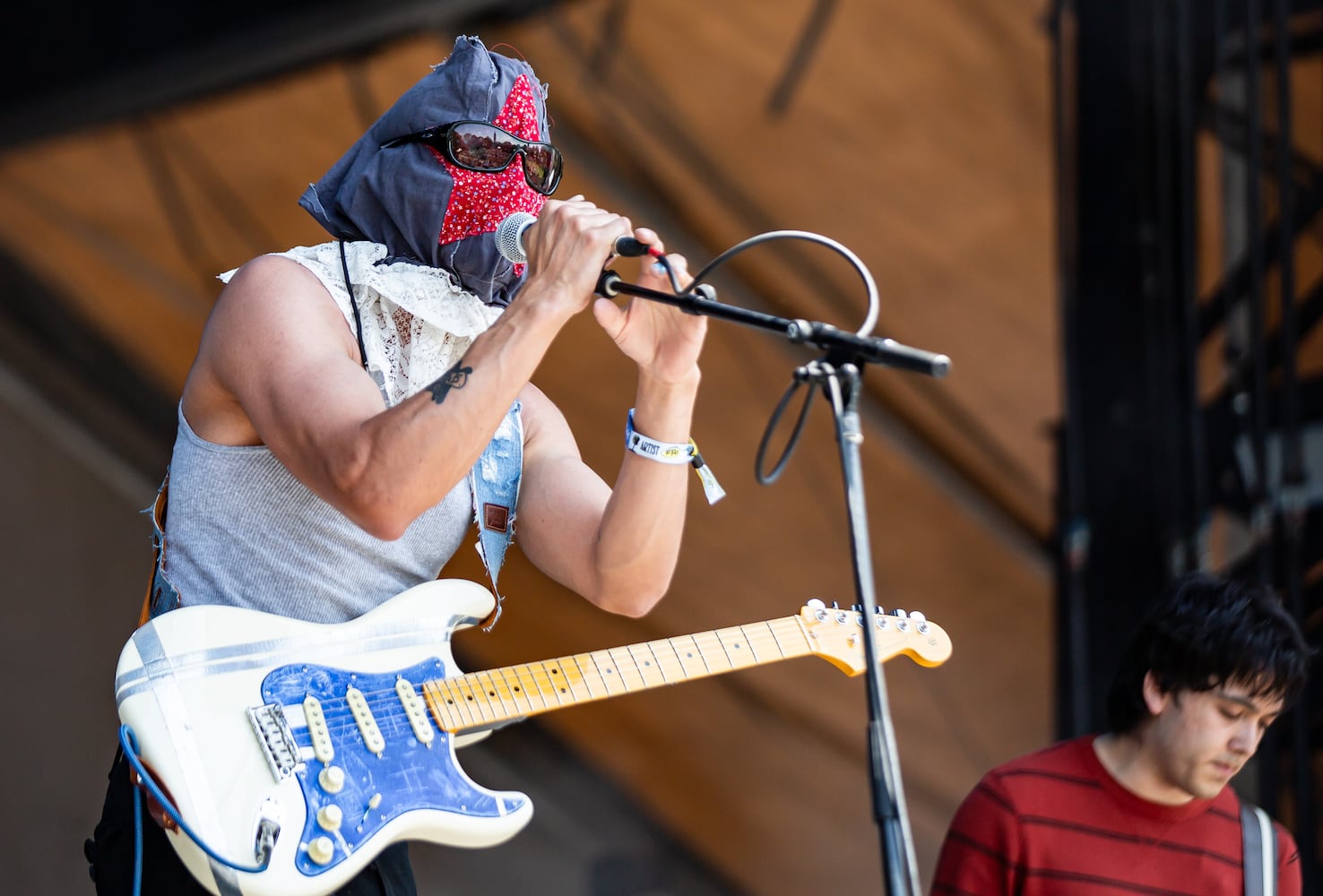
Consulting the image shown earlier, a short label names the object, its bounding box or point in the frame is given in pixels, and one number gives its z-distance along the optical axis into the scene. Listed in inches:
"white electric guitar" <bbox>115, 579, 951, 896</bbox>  183.8
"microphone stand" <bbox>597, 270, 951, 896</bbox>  174.1
